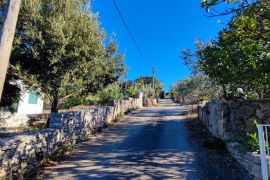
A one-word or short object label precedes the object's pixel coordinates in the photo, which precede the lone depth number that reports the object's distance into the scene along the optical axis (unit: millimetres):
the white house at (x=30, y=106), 10189
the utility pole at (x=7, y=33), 2309
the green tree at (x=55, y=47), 5364
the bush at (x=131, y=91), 17043
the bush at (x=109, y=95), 12477
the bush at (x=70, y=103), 12921
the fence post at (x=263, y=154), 2806
